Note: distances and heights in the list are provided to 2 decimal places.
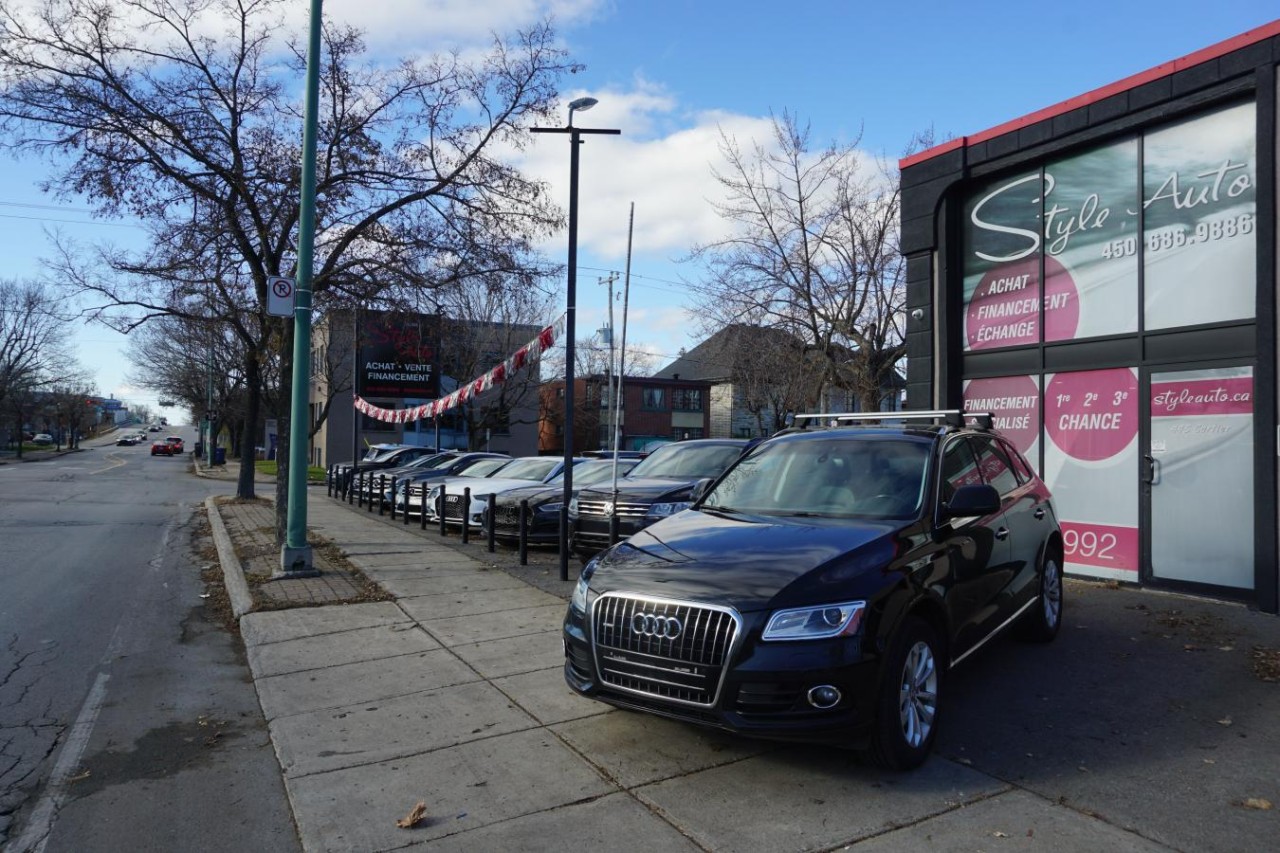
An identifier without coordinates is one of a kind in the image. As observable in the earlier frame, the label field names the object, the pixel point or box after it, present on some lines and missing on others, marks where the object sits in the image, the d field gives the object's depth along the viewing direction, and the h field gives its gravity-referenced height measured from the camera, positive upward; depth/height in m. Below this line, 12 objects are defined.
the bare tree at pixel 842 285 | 18.16 +3.27
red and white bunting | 11.88 +0.96
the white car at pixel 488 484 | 15.41 -0.84
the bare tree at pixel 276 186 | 12.02 +3.52
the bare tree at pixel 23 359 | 61.66 +5.09
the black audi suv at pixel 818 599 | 4.02 -0.77
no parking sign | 10.32 +1.61
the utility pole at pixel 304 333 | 10.09 +1.20
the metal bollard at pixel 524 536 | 11.12 -1.24
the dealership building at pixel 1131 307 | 8.27 +1.54
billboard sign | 27.05 +1.86
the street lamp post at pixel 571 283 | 10.59 +1.97
